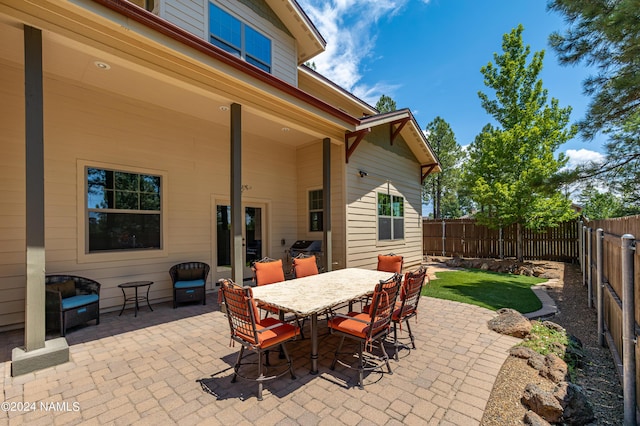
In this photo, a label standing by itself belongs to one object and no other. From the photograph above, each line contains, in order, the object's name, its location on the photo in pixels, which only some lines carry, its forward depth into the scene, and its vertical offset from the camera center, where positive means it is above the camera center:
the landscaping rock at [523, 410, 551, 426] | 2.12 -1.61
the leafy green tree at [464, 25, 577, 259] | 9.48 +2.42
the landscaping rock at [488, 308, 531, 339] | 3.98 -1.68
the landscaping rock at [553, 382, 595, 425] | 2.25 -1.61
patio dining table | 2.86 -0.96
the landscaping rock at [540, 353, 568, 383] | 2.85 -1.67
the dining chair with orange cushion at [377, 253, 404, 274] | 5.01 -0.93
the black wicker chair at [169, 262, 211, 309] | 5.31 -1.19
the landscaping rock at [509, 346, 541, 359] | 3.30 -1.68
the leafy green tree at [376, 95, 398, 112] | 21.30 +8.33
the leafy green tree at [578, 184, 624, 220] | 14.85 +0.29
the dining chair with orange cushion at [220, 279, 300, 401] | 2.59 -1.19
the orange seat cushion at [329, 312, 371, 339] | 2.92 -1.24
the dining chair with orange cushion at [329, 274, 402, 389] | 2.79 -1.23
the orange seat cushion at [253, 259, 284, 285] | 4.30 -0.92
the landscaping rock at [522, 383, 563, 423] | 2.24 -1.59
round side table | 4.86 -1.38
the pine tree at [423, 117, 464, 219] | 22.53 +4.47
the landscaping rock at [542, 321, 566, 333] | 4.12 -1.73
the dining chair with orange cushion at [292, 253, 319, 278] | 4.70 -0.92
